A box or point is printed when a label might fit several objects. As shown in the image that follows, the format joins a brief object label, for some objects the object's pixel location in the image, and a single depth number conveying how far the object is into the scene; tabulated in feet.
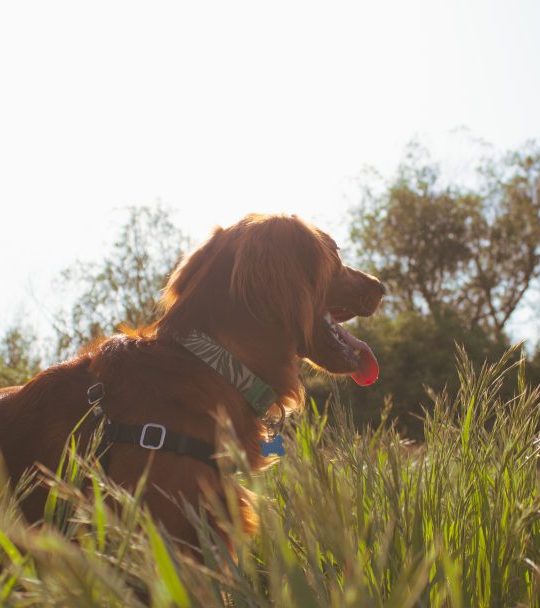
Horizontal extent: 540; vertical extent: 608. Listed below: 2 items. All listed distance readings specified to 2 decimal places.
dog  6.66
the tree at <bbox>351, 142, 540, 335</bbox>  77.30
